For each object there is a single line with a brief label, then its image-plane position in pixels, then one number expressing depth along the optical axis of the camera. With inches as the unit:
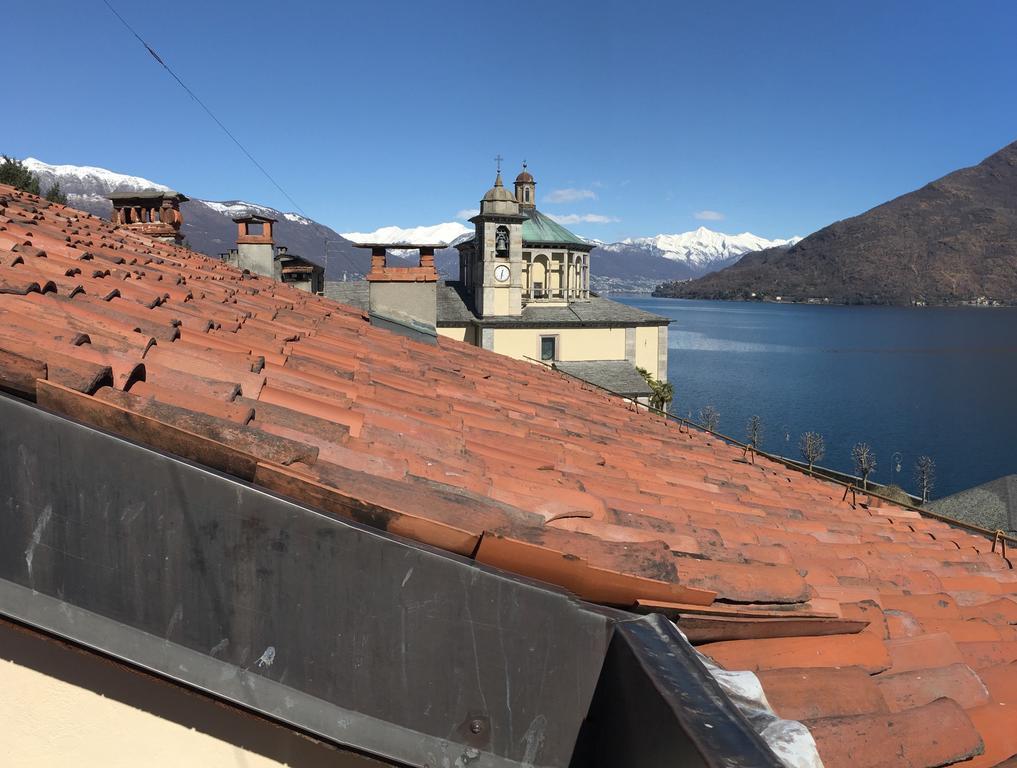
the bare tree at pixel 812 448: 1424.2
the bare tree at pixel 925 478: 1330.0
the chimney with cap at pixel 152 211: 505.4
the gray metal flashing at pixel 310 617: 64.7
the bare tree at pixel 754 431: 1667.7
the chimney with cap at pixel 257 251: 527.8
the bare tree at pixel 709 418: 1834.4
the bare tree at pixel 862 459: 1382.1
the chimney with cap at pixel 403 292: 394.6
